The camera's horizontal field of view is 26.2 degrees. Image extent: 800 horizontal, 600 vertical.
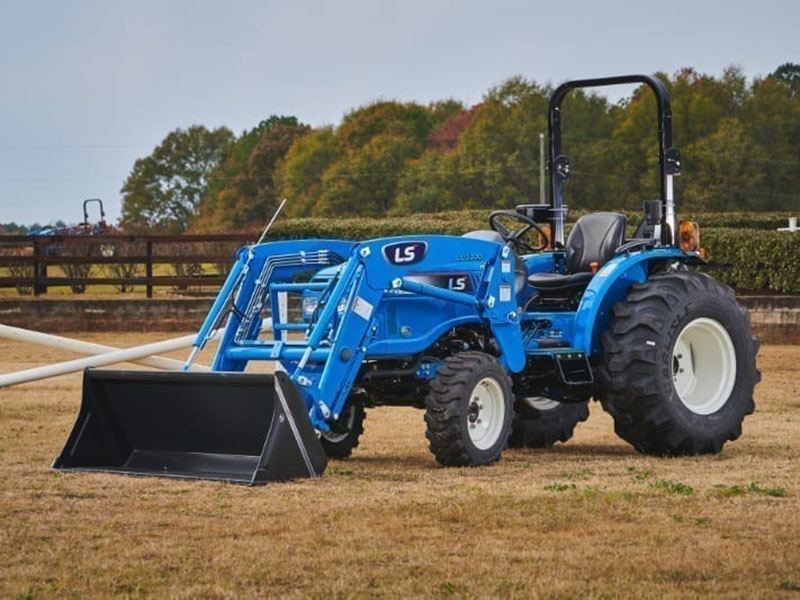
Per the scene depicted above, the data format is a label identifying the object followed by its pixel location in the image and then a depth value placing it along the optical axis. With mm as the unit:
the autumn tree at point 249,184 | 85312
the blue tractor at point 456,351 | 10727
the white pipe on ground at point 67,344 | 13616
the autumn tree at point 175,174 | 102188
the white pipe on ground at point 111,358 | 13219
